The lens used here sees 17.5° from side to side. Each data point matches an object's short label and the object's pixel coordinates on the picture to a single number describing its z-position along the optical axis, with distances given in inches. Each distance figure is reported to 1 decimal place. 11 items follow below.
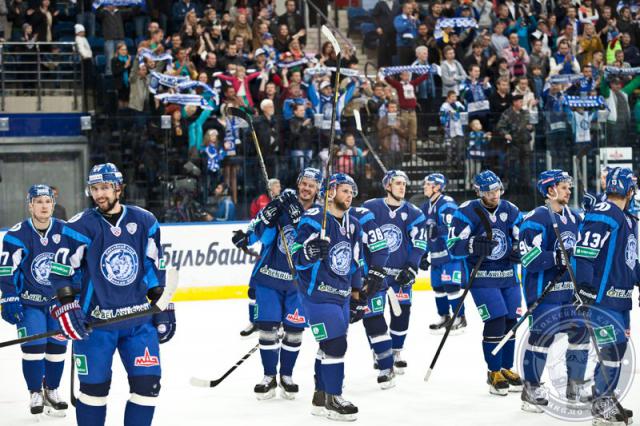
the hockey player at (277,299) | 560.7
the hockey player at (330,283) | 500.8
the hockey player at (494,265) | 555.8
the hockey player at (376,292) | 551.0
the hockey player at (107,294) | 409.4
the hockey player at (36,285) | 519.2
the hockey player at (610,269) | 456.0
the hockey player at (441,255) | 767.2
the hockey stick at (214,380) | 531.5
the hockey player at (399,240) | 628.9
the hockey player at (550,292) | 497.8
